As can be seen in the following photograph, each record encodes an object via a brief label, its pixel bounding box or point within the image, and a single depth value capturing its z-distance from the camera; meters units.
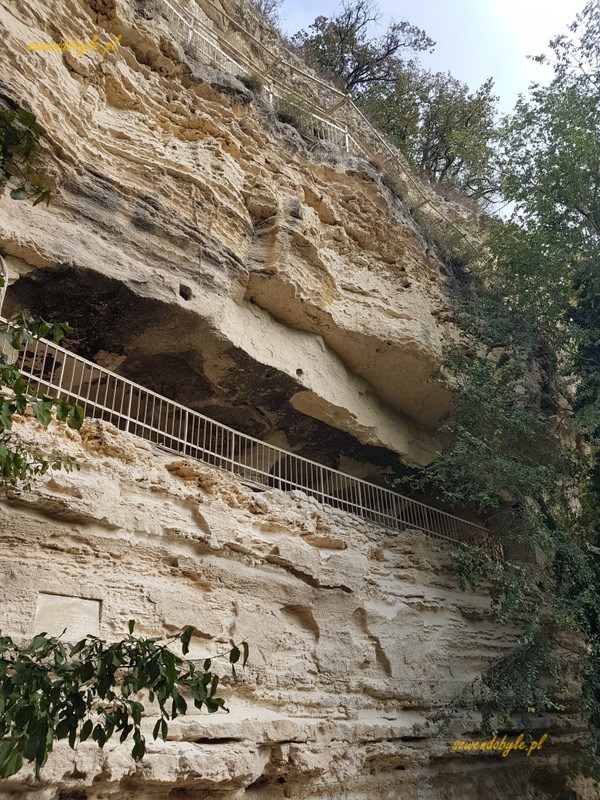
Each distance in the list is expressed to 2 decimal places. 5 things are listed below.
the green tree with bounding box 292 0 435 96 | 17.91
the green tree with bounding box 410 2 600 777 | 7.91
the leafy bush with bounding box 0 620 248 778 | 2.49
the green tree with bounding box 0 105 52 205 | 3.22
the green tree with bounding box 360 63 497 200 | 17.28
